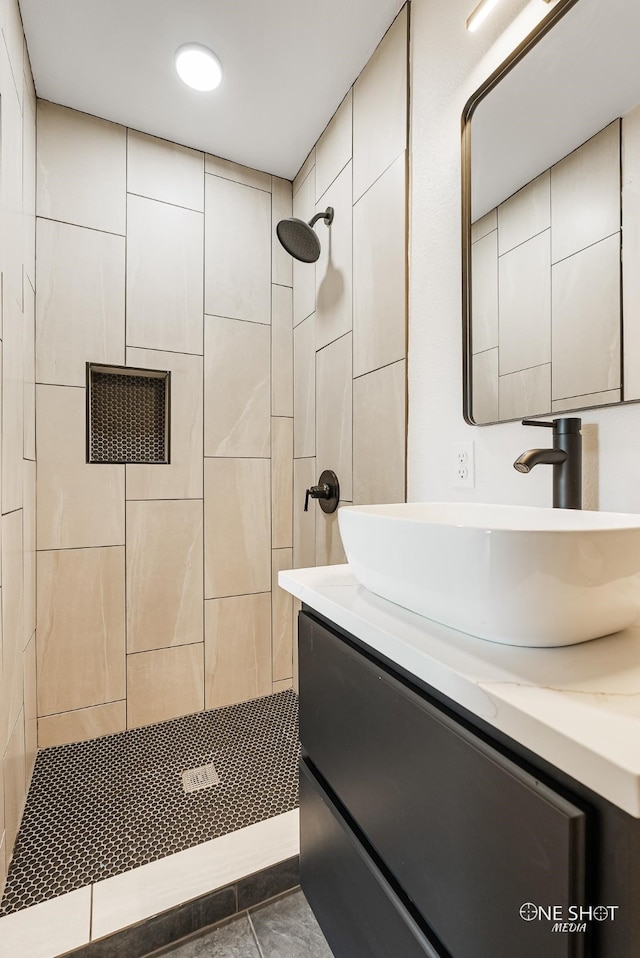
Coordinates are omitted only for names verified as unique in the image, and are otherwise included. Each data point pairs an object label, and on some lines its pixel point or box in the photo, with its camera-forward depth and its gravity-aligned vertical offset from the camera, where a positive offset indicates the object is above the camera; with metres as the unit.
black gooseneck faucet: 0.80 +0.04
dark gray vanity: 0.37 -0.37
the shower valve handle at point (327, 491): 1.80 -0.03
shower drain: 1.51 -1.00
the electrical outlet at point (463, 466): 1.15 +0.05
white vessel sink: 0.47 -0.11
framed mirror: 0.81 +0.53
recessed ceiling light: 1.53 +1.44
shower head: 1.72 +0.94
